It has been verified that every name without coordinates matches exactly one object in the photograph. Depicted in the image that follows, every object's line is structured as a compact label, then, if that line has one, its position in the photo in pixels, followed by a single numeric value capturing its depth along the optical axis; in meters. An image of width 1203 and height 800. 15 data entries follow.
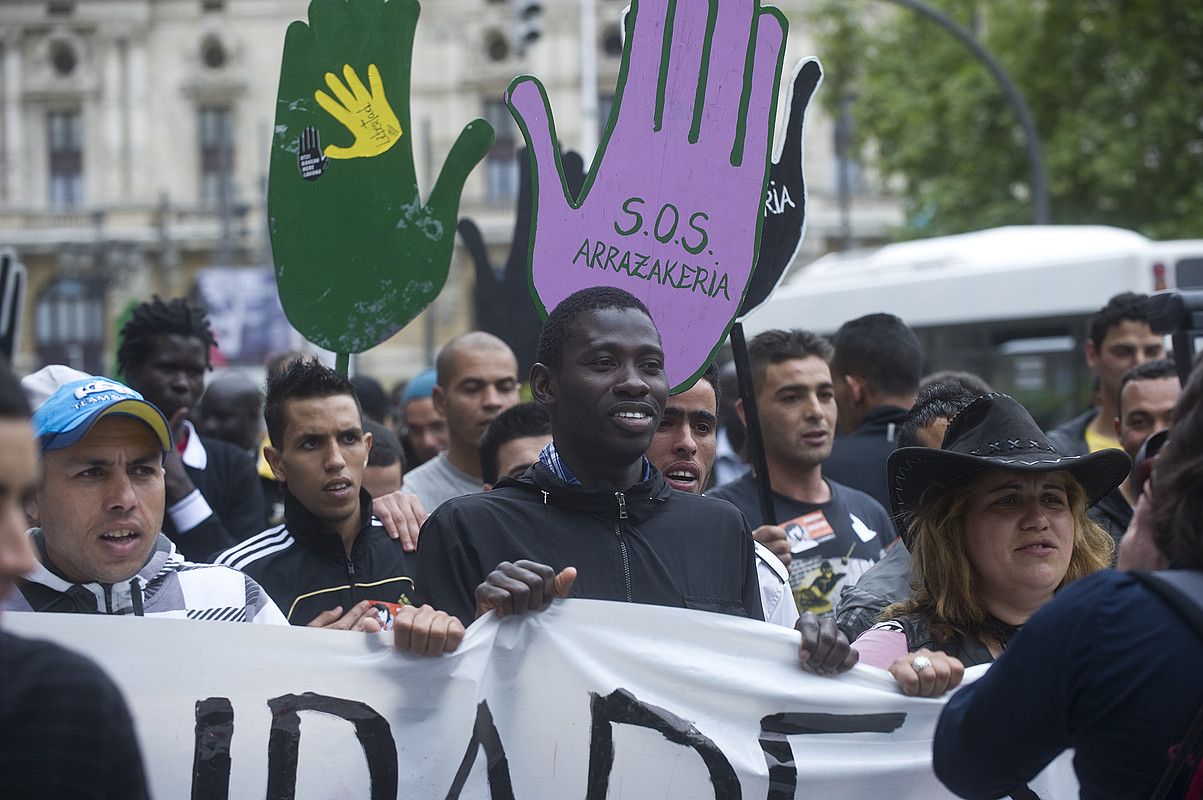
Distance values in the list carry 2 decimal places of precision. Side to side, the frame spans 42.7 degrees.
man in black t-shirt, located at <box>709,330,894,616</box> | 4.63
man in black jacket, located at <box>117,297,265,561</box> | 5.64
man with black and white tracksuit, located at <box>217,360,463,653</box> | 4.18
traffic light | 18.69
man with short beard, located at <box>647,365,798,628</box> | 4.26
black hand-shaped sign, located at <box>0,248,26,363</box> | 6.29
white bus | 11.89
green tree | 18.41
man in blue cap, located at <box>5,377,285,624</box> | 3.11
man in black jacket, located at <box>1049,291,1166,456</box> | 6.39
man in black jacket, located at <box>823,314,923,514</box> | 5.63
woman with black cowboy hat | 3.17
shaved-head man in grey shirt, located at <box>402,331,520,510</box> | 5.69
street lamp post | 14.30
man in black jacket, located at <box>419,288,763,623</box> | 3.08
